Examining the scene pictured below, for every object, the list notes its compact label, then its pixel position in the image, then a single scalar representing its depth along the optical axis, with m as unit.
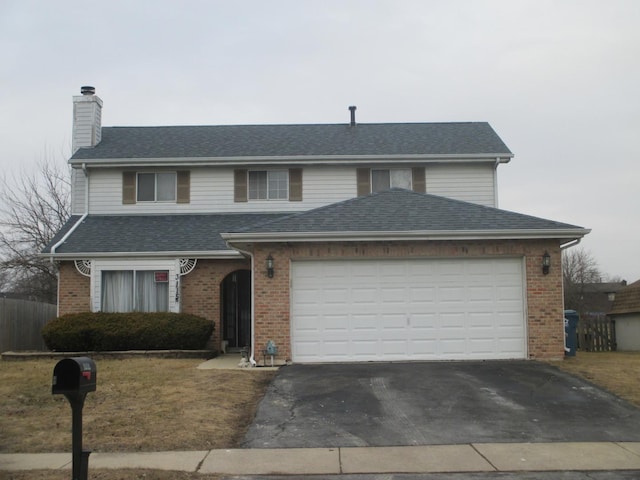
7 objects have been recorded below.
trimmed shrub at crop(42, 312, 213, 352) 17.16
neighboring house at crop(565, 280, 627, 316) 48.01
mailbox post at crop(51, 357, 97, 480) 6.24
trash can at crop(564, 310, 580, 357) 16.25
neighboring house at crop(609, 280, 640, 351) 23.55
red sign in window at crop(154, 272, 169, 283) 18.61
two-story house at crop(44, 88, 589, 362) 14.59
